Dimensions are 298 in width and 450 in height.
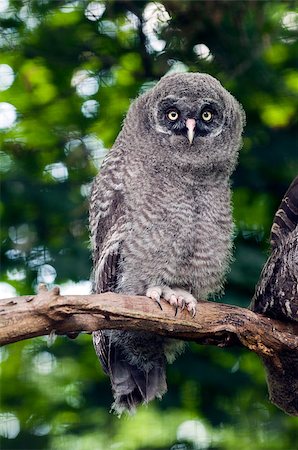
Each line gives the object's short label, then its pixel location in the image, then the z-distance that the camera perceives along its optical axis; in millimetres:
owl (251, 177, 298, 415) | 8375
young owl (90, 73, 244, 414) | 8570
